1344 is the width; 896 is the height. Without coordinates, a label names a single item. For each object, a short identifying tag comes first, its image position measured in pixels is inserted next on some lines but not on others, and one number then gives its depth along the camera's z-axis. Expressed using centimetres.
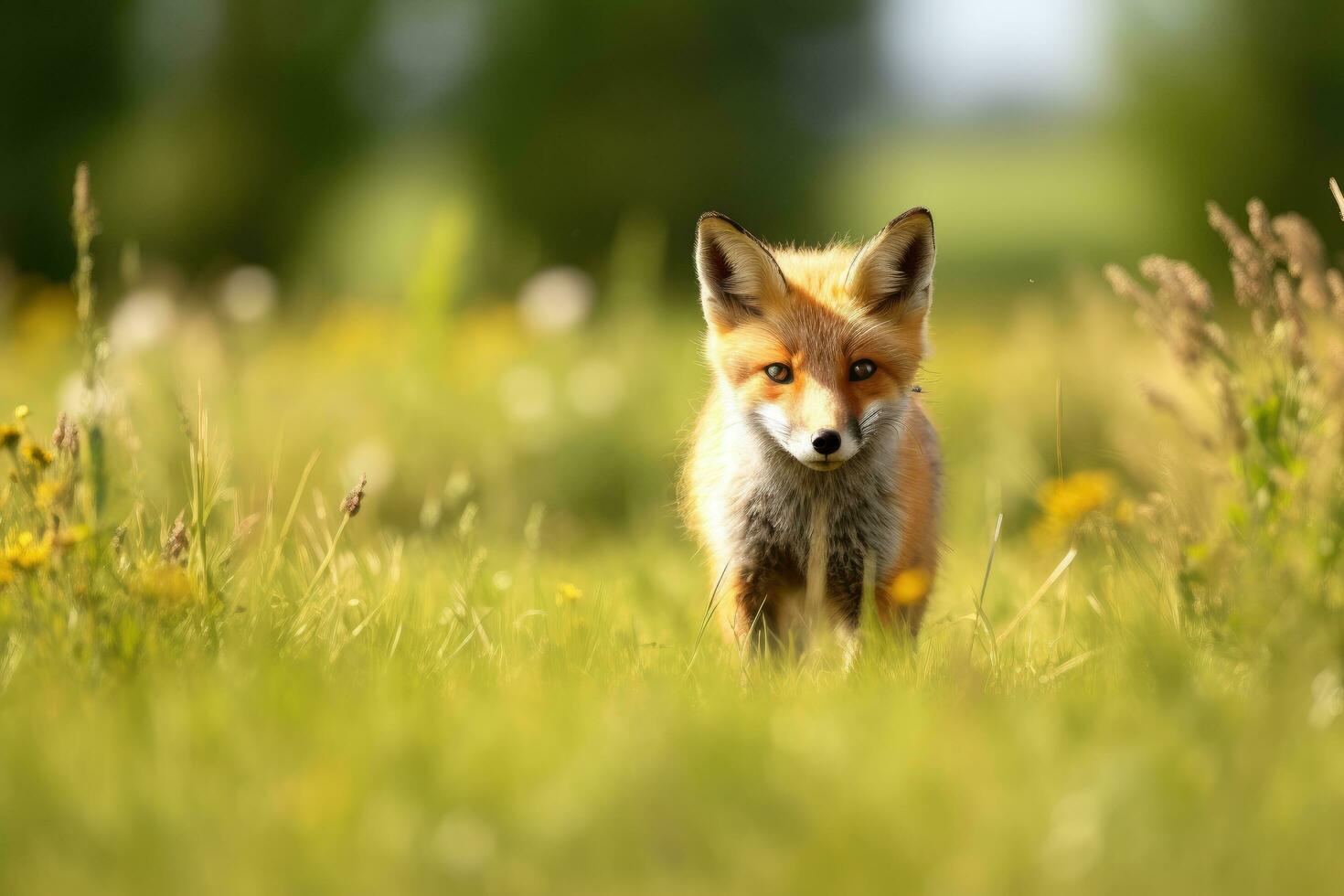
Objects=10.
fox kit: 679
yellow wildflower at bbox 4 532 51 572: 500
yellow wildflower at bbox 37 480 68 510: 541
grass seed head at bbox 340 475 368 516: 589
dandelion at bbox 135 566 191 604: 508
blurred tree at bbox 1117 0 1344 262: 2325
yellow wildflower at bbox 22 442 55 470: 546
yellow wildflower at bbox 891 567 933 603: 629
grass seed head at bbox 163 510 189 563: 570
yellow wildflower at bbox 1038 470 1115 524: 679
